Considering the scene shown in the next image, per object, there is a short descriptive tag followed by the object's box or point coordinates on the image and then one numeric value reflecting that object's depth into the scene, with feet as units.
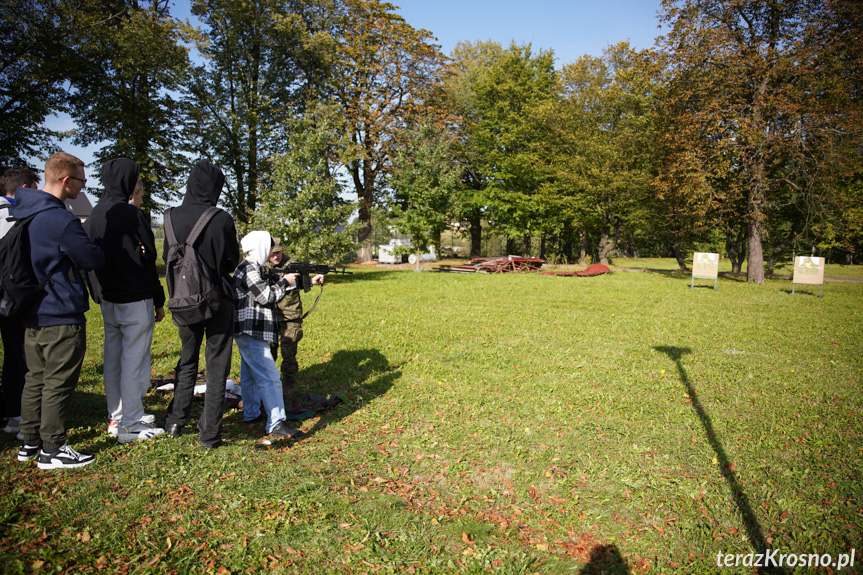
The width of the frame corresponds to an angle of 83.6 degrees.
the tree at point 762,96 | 63.26
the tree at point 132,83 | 68.13
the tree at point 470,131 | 112.16
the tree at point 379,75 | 91.97
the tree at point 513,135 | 110.52
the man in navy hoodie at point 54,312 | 11.91
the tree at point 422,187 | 82.28
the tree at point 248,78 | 80.18
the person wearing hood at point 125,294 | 13.85
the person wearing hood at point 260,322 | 14.79
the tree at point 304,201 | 61.31
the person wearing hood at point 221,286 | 13.30
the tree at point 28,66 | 61.46
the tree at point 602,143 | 99.14
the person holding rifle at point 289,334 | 18.04
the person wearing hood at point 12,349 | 14.17
